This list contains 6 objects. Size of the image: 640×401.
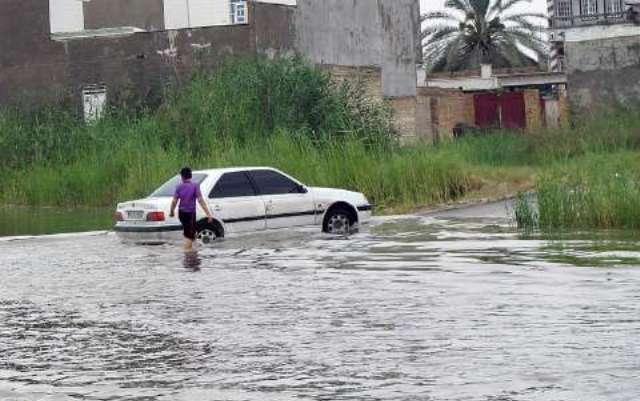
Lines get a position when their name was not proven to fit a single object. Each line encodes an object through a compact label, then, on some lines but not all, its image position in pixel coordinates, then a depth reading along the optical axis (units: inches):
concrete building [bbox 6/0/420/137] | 1696.6
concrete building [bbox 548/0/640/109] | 1956.2
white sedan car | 890.1
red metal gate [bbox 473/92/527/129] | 2174.0
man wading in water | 830.5
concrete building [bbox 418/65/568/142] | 2087.8
